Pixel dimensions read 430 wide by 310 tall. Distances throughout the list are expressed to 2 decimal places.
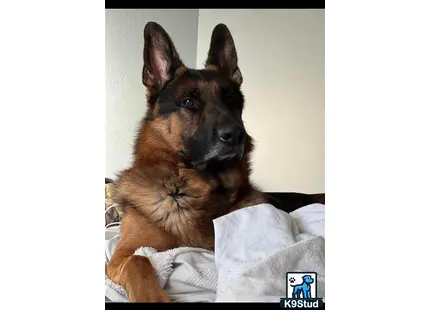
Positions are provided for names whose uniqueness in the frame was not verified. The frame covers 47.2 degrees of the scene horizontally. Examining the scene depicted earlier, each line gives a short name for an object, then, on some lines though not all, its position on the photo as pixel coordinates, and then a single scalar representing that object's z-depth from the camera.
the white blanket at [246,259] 1.44
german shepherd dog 1.58
